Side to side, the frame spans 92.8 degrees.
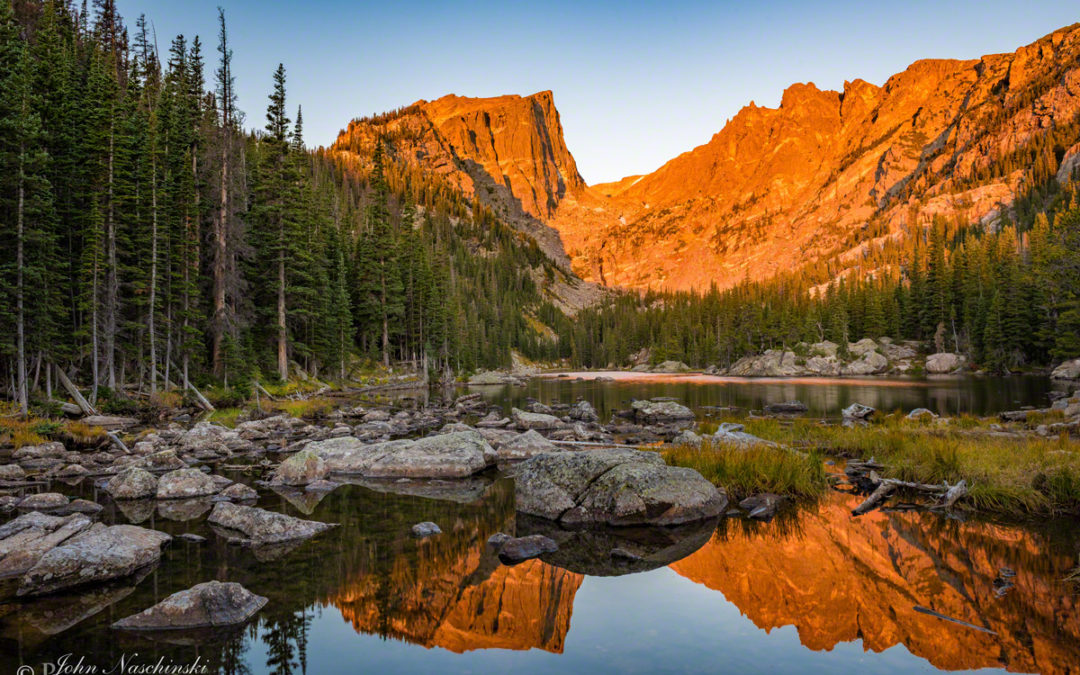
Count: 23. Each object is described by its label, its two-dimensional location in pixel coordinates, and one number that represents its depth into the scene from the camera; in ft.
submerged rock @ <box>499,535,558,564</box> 31.30
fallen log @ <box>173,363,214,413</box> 97.45
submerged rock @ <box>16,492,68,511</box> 39.60
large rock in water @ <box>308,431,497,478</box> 55.42
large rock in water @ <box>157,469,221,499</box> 45.21
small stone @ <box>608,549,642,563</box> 31.04
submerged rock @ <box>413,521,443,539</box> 35.76
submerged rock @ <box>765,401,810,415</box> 112.61
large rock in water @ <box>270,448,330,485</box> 51.78
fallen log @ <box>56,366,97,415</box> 82.07
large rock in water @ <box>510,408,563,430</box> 87.20
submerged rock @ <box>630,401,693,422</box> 101.50
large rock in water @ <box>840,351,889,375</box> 274.98
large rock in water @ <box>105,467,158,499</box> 44.68
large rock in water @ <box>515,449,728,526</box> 37.40
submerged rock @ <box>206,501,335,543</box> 34.27
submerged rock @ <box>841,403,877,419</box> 86.33
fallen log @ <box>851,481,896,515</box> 38.01
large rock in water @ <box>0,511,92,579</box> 27.25
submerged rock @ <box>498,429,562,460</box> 63.36
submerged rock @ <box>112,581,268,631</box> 21.89
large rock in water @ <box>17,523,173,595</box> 25.00
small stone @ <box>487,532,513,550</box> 33.27
